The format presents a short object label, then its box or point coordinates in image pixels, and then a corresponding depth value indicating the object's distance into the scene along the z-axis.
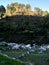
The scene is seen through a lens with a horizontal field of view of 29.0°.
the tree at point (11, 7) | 26.76
